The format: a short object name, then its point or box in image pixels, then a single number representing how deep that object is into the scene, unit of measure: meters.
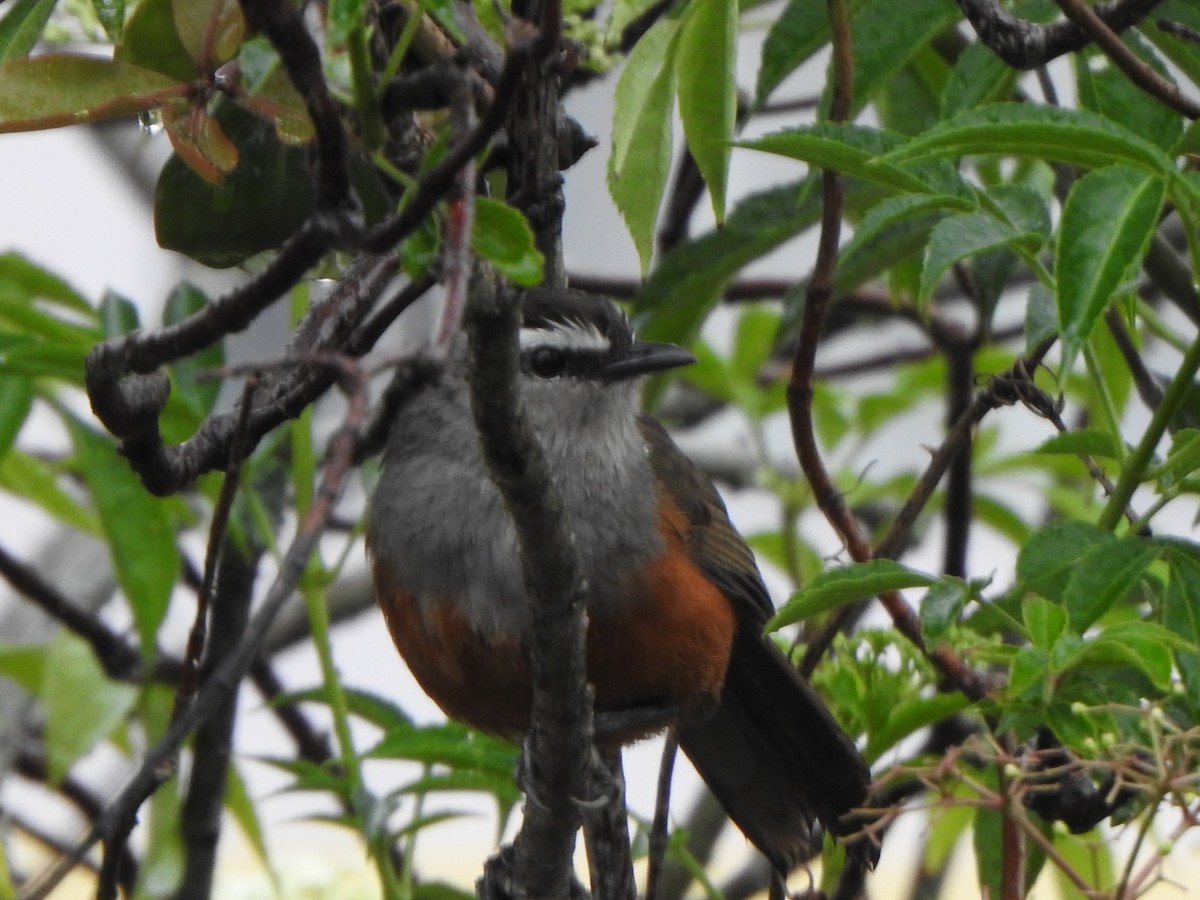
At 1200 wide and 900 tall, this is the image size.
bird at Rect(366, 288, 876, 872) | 7.07
